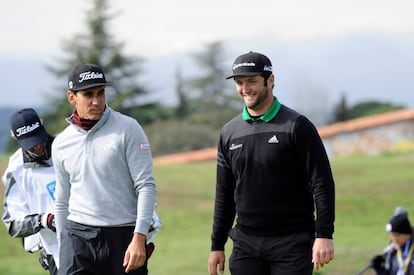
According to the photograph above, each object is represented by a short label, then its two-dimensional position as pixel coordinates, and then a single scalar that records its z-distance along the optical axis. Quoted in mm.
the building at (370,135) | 86750
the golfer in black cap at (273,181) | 13633
